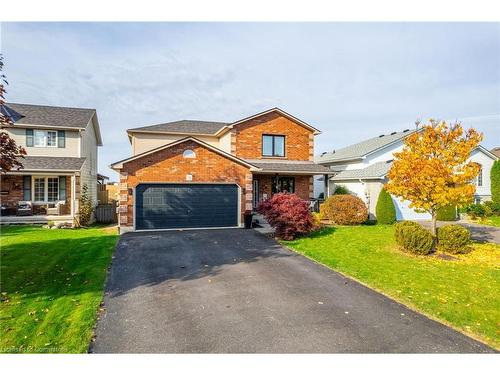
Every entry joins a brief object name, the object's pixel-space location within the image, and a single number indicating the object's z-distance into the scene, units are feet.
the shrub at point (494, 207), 78.95
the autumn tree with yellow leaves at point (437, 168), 38.19
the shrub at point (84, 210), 62.49
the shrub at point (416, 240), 38.19
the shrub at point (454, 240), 39.01
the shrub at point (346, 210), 62.28
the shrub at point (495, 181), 85.35
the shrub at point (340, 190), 82.52
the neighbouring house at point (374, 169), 71.72
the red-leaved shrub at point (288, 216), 47.16
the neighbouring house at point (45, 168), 62.59
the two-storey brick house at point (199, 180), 52.75
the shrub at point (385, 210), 65.51
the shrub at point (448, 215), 72.43
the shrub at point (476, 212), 74.80
